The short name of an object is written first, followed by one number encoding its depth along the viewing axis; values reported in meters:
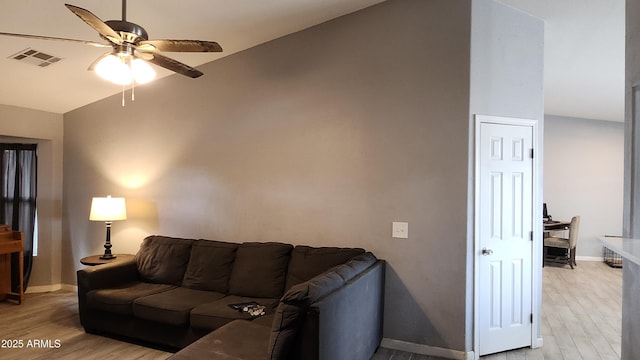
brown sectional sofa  2.13
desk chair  6.34
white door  3.22
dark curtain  4.86
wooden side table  3.97
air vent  3.35
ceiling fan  2.08
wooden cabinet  4.43
